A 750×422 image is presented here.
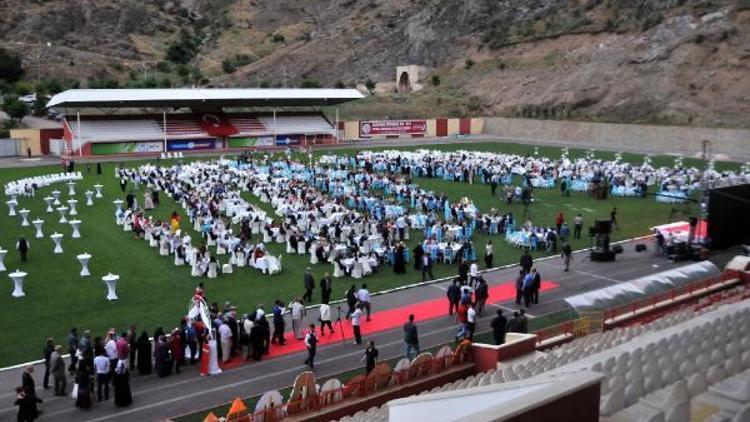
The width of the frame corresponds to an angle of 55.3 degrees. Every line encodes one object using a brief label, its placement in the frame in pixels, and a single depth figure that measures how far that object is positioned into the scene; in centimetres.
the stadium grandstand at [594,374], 719
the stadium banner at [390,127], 7069
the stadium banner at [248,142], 6262
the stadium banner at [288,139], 6469
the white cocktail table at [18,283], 2009
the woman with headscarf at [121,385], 1357
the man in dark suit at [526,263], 2119
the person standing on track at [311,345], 1523
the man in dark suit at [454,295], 1866
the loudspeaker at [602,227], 2483
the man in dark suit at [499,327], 1595
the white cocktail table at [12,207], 3161
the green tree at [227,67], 11044
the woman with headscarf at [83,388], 1348
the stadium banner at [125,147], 5566
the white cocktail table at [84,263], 2225
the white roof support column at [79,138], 5459
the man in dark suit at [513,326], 1617
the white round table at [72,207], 3178
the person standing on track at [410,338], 1550
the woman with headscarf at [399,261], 2342
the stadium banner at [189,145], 5947
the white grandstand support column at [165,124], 5856
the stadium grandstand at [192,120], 5500
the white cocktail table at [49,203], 3284
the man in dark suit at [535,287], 1961
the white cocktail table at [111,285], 1970
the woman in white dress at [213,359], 1512
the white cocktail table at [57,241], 2517
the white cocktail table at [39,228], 2726
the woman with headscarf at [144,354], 1507
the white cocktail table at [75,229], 2770
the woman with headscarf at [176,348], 1524
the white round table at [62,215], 3055
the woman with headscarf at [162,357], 1490
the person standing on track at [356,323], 1688
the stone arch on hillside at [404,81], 9769
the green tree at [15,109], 6347
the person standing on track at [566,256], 2328
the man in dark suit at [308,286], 2028
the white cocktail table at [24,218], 2947
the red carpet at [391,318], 1688
